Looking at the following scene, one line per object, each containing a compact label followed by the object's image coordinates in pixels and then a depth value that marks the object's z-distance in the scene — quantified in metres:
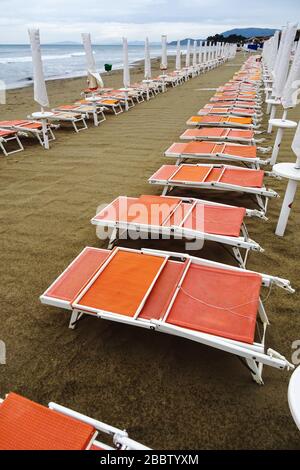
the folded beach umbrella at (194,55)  21.79
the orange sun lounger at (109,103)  10.70
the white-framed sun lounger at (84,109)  9.47
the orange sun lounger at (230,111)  7.95
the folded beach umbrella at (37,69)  6.28
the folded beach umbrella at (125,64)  11.04
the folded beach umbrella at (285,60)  5.74
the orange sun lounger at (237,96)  9.75
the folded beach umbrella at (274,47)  10.01
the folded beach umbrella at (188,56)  20.63
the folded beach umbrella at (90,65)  8.56
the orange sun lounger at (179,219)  3.22
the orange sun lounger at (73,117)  8.76
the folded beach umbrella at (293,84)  4.31
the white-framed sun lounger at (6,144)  7.09
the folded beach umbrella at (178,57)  17.86
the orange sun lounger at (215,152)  5.18
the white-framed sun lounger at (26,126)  7.43
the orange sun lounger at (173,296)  2.17
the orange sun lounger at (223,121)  7.07
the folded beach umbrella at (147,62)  13.28
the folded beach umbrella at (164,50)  15.12
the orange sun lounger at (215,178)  4.21
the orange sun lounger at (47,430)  1.56
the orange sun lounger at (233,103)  8.79
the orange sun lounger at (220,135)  6.17
